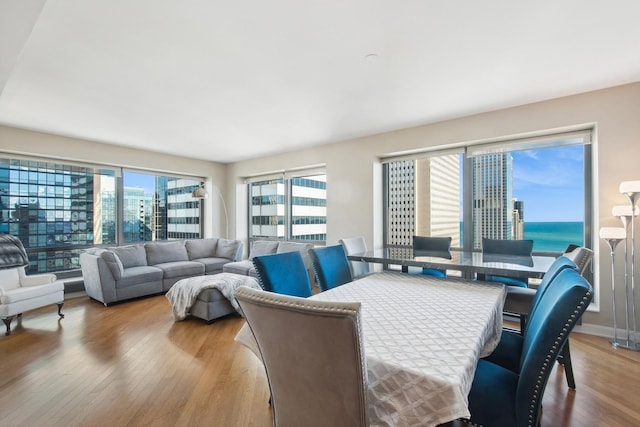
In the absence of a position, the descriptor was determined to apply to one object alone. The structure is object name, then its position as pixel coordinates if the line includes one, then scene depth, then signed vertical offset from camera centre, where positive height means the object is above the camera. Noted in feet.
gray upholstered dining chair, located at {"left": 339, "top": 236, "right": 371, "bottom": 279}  10.38 -1.23
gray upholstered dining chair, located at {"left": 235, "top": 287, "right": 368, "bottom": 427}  2.81 -1.46
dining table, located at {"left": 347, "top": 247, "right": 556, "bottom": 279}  7.16 -1.28
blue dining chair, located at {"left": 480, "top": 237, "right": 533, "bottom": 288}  9.72 -1.11
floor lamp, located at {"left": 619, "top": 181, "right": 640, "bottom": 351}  8.53 -0.87
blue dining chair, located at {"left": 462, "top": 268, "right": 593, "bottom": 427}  3.32 -1.89
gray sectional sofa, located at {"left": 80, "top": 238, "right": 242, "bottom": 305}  13.50 -2.66
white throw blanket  11.28 -2.91
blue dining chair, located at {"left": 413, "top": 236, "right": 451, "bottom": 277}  10.46 -1.13
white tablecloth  3.10 -1.73
